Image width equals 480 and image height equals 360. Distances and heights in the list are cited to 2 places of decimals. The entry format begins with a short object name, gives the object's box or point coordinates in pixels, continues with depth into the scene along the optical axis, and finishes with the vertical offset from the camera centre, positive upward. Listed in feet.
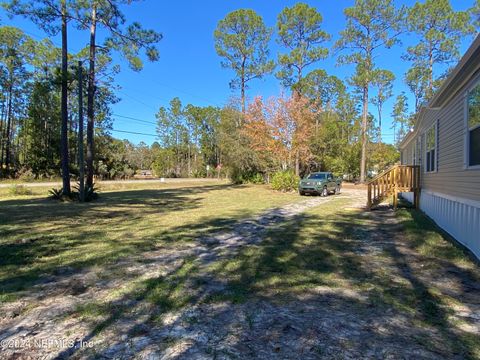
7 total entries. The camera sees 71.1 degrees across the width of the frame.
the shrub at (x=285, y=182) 74.13 -2.07
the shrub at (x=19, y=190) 58.65 -3.12
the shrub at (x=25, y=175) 102.94 -0.73
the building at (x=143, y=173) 225.84 -0.25
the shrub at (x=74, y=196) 46.80 -3.25
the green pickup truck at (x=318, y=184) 64.80 -2.23
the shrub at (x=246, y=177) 101.81 -1.37
